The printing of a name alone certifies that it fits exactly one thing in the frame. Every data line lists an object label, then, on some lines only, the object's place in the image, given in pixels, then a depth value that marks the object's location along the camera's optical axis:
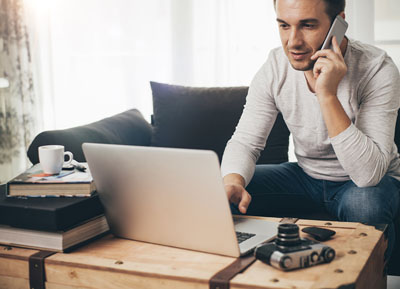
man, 1.50
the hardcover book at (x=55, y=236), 1.24
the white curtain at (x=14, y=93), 3.09
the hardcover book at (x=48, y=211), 1.23
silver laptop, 1.10
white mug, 1.38
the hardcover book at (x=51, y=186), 1.32
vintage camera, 1.03
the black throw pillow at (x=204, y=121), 2.21
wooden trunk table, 1.00
